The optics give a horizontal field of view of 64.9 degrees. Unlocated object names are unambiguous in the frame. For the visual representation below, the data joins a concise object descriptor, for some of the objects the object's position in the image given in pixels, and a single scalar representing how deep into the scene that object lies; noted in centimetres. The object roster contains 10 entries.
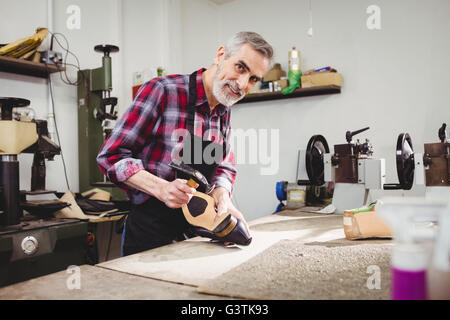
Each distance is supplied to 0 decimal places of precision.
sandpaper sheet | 81
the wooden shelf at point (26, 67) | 238
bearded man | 144
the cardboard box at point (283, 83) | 344
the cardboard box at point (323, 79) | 318
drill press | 275
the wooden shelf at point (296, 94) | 327
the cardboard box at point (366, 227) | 139
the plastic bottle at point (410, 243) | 50
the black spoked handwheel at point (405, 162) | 188
